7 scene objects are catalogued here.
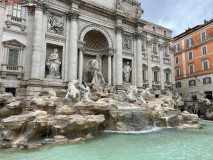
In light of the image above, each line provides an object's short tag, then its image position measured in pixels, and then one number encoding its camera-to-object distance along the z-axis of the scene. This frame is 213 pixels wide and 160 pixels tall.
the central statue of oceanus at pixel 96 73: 16.02
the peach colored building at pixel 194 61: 23.06
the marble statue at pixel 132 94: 12.95
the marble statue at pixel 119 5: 18.87
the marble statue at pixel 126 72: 19.05
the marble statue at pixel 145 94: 14.68
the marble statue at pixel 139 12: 20.37
